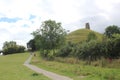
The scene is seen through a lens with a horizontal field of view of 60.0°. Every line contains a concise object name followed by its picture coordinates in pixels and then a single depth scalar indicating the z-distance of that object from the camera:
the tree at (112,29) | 39.79
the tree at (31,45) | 60.01
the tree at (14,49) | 57.74
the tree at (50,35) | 27.23
